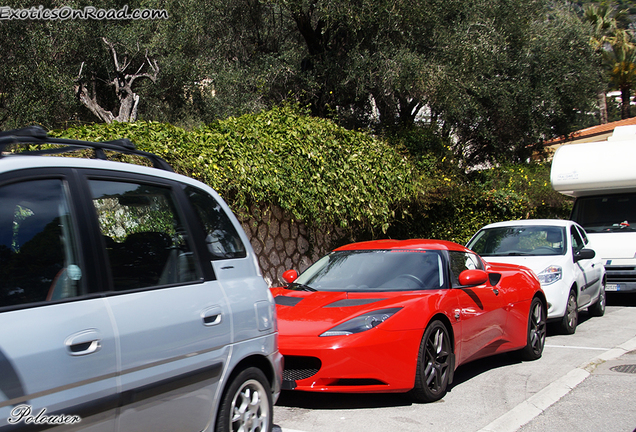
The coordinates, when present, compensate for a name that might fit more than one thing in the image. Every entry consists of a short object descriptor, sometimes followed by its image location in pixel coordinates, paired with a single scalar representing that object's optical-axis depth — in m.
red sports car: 4.88
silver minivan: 2.37
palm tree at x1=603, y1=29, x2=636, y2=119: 39.97
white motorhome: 11.48
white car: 8.74
